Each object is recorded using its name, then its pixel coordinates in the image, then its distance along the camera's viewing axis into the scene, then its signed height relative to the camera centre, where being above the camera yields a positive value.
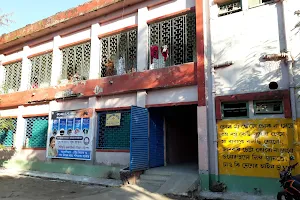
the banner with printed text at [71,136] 10.38 -0.01
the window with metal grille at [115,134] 9.75 +0.06
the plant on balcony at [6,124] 12.28 +0.55
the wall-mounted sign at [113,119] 9.94 +0.62
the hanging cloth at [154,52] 9.57 +2.98
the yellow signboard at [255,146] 6.66 -0.28
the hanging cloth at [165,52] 9.32 +2.89
